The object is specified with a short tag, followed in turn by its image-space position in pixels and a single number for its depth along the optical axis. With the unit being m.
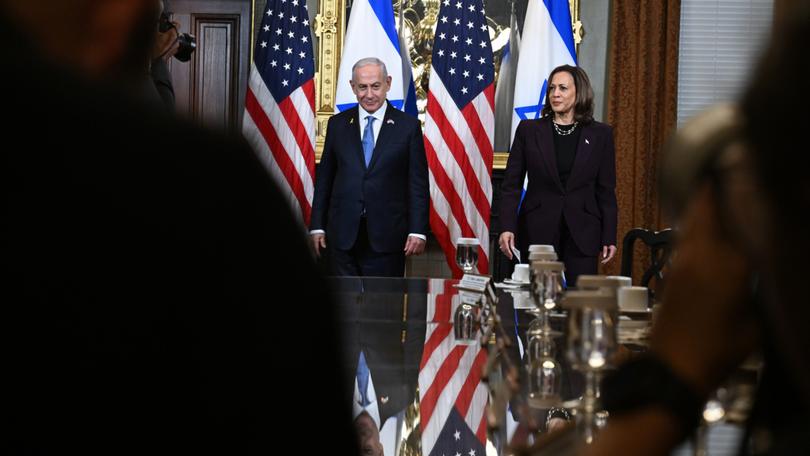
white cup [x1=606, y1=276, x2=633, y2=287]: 3.74
